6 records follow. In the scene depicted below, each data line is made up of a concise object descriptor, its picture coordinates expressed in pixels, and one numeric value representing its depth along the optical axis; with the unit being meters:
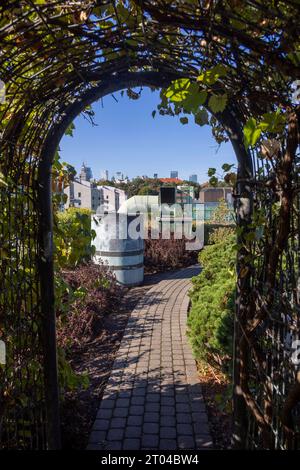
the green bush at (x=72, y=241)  2.44
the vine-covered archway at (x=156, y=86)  1.30
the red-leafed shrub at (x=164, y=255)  9.32
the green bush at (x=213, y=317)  3.21
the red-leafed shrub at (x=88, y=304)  4.55
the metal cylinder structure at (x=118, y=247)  7.32
